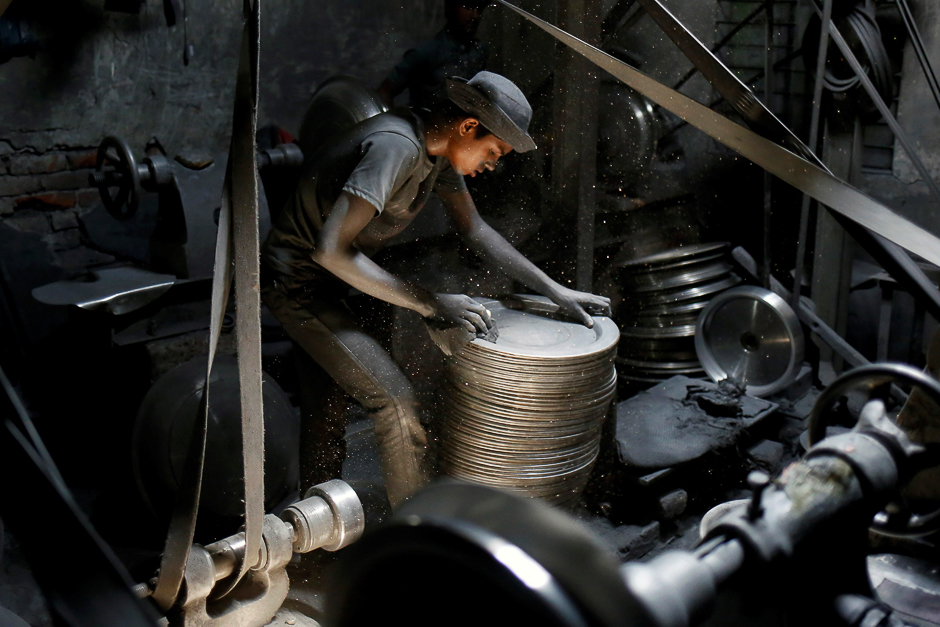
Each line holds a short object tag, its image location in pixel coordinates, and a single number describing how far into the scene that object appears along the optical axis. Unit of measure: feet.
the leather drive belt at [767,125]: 5.99
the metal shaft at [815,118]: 15.79
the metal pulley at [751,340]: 17.40
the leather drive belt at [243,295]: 5.91
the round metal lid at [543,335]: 10.40
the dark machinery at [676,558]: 2.51
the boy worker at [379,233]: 9.81
